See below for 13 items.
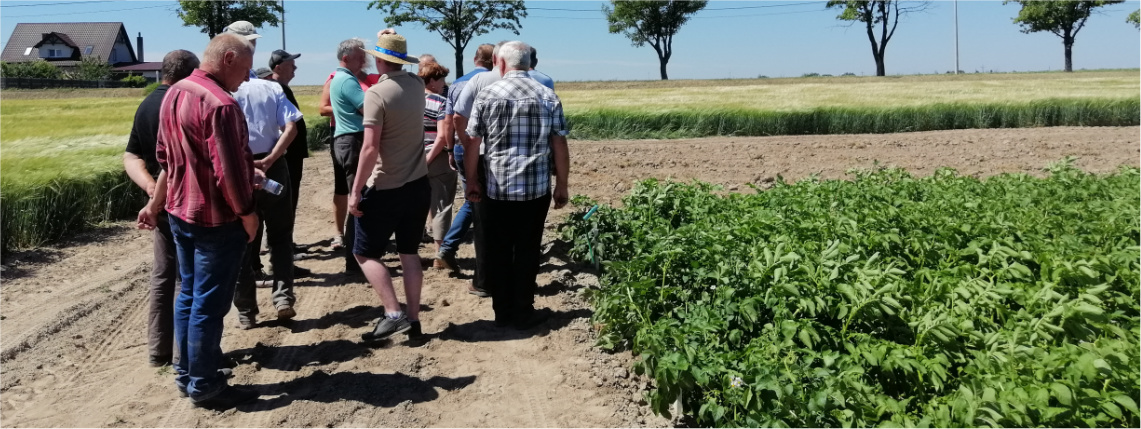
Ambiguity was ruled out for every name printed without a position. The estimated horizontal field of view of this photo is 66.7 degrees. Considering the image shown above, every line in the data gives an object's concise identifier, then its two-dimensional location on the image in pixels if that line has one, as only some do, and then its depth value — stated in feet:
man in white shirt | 17.79
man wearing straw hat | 15.96
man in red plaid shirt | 12.50
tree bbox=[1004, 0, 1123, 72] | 209.36
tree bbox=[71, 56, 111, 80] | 199.80
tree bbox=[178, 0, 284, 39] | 175.83
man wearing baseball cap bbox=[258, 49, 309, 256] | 20.77
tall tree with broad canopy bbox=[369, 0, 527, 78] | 168.14
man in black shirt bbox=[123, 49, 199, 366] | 14.56
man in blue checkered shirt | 16.55
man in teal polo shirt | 19.35
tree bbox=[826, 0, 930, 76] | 201.16
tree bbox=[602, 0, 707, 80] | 218.38
